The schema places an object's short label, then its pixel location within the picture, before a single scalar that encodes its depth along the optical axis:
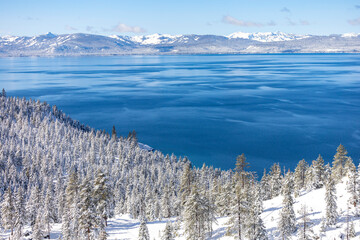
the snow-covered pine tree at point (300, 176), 85.19
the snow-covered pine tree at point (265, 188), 90.47
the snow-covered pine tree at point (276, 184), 87.62
